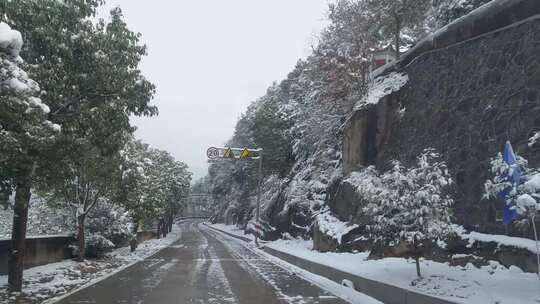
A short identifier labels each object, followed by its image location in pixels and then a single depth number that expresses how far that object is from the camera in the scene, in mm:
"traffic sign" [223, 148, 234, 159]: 30312
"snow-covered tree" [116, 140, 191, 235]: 20422
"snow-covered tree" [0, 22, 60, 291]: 6938
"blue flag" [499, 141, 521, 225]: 6660
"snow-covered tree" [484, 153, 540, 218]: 6223
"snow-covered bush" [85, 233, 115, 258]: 20766
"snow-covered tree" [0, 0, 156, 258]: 9750
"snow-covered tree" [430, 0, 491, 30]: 18922
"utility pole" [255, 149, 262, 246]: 33844
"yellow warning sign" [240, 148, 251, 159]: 31938
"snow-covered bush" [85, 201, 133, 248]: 21375
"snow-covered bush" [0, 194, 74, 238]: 21250
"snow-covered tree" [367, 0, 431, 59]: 26156
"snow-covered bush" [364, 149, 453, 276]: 9570
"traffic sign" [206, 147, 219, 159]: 29688
